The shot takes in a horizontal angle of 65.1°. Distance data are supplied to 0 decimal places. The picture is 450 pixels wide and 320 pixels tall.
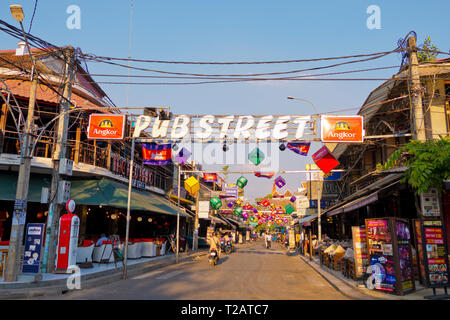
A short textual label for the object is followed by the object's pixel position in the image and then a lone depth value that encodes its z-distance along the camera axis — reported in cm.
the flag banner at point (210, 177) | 3828
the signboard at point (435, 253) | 1059
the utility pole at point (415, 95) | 1286
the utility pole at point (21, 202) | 1211
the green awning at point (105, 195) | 1988
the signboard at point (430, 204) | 1203
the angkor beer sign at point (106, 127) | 1659
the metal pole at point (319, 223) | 2597
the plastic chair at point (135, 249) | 2155
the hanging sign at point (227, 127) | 1717
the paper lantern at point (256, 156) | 1898
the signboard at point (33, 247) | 1357
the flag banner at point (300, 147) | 1714
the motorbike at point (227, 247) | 3285
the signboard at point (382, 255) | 1074
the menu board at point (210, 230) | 3398
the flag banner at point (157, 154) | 1939
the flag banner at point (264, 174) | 2386
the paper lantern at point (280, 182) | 2740
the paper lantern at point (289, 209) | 3484
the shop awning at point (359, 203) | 1456
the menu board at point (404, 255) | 1061
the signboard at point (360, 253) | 1316
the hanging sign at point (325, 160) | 1936
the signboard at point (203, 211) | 3366
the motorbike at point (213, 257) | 2042
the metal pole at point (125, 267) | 1457
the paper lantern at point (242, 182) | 2937
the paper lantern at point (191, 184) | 2950
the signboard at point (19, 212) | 1265
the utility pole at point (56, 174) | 1473
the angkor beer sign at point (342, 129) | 1612
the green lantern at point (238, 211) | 4112
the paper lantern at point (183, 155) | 2404
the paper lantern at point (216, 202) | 3447
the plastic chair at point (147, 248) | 2359
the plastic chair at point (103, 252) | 1877
